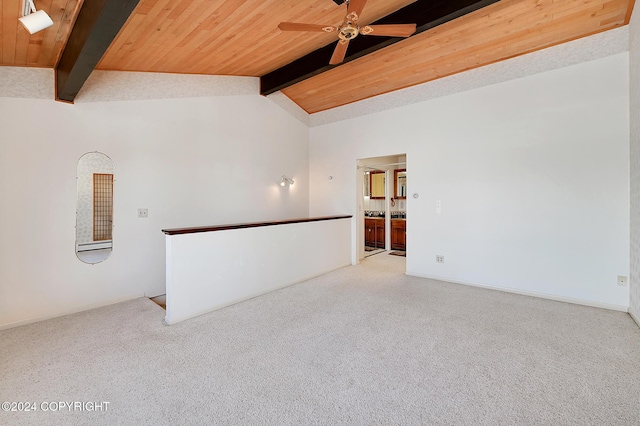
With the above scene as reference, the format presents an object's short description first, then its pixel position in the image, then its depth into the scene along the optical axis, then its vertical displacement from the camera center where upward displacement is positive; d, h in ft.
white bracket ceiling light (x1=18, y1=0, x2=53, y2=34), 6.03 +4.26
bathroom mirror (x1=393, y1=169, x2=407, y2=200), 23.93 +2.70
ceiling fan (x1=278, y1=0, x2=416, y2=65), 7.34 +5.38
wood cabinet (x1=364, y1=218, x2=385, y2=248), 24.14 -1.51
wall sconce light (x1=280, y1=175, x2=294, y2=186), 18.26 +2.25
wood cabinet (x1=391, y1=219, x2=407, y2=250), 22.79 -1.60
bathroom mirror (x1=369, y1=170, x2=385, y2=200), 24.95 +2.84
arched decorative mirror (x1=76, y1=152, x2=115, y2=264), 10.92 +0.23
